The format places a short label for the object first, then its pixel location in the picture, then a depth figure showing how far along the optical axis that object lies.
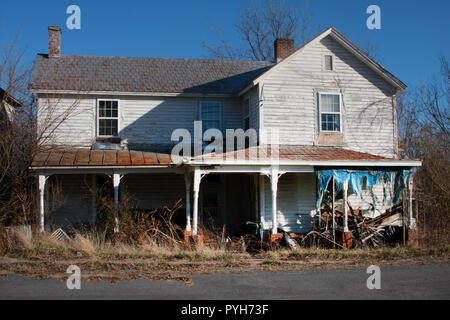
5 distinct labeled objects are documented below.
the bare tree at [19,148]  15.11
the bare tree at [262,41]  34.47
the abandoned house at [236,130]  14.89
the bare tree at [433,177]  16.33
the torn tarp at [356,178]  14.59
